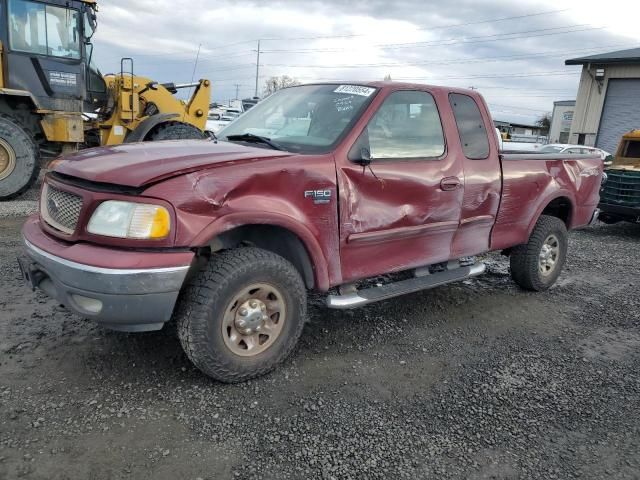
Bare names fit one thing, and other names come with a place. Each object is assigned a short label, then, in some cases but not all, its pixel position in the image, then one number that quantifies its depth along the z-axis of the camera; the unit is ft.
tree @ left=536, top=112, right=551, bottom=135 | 189.53
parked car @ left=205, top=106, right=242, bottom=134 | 85.74
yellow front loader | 28.04
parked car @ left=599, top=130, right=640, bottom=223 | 30.40
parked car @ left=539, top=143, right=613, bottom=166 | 47.95
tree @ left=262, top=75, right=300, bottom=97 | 191.88
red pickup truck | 9.39
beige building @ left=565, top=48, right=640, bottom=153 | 62.85
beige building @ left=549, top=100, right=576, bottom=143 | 115.53
